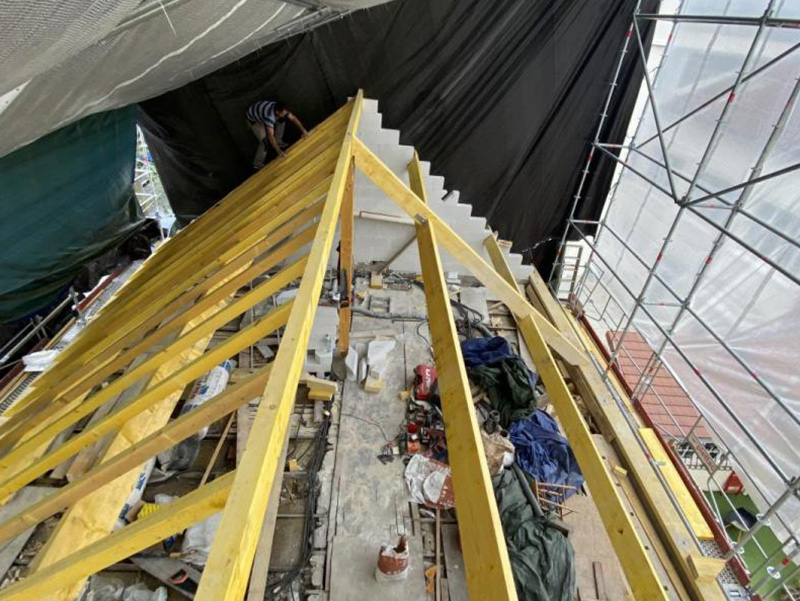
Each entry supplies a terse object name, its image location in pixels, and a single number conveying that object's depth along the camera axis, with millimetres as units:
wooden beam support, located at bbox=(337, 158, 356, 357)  4266
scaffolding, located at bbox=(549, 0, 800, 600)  3740
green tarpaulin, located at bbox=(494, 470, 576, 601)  3650
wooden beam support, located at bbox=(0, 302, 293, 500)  1865
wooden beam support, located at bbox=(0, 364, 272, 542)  1539
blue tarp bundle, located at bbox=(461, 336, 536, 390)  5695
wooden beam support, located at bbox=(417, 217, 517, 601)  1340
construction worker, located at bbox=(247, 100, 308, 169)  5816
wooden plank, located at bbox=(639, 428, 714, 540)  4418
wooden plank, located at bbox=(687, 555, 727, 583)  3858
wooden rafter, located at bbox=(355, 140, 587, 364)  3434
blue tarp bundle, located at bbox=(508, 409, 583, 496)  4660
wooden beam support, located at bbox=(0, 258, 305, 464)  2213
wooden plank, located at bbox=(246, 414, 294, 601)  3434
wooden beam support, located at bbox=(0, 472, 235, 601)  1068
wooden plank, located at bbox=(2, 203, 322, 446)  2799
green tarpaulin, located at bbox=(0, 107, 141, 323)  4242
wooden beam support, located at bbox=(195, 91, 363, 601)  897
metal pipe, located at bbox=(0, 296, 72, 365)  4629
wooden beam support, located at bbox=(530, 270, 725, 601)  4020
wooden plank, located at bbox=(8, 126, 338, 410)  3342
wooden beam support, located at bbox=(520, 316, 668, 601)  1836
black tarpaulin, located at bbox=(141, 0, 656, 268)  5918
